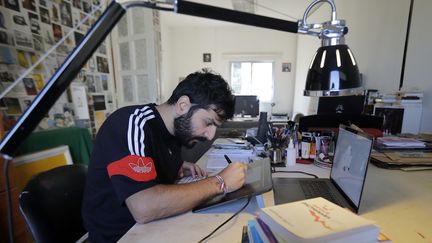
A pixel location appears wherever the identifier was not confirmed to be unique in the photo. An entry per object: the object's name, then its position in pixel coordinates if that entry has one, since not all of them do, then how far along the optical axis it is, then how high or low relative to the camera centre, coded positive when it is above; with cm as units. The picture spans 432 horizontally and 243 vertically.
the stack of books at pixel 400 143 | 131 -33
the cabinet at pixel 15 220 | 111 -67
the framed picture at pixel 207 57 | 552 +74
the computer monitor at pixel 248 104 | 430 -31
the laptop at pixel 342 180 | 71 -34
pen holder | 123 -37
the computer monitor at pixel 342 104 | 214 -17
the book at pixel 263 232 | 49 -33
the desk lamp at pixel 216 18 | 33 +8
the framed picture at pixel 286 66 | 527 +48
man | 71 -26
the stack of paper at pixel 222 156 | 120 -40
